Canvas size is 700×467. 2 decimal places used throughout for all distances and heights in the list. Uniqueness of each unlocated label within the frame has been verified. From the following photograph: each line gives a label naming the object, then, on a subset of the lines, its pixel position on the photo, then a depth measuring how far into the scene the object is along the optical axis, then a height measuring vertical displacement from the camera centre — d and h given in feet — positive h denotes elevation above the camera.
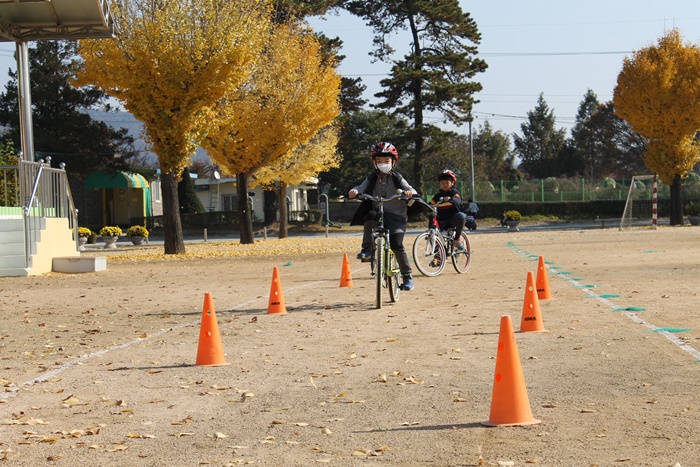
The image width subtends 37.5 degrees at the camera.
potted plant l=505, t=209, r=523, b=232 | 191.72 -2.39
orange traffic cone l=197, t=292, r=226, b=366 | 29.99 -3.66
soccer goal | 212.02 -0.12
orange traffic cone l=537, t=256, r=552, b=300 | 45.75 -3.59
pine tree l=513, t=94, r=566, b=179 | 379.96 +25.04
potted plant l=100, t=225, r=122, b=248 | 150.00 -2.44
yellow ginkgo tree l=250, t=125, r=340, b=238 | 168.14 +8.03
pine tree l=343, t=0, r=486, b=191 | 206.39 +29.75
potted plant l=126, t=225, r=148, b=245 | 156.04 -2.38
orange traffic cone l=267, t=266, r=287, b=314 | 43.88 -3.66
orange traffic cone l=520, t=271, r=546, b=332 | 34.81 -3.73
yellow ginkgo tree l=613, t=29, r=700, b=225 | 172.86 +16.97
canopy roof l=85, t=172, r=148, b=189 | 212.43 +8.14
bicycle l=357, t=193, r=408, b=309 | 44.11 -2.08
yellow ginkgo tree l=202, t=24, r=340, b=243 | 130.82 +13.34
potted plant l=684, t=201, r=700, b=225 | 185.47 -1.78
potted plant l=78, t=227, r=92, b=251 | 151.39 -2.20
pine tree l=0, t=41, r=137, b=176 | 207.10 +20.60
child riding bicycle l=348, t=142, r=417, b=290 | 46.19 +0.38
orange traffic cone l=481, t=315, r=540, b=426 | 20.24 -3.69
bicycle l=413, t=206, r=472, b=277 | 61.21 -2.57
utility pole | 232.22 +2.99
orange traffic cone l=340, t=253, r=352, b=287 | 57.62 -3.70
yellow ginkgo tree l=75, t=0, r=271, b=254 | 95.25 +14.49
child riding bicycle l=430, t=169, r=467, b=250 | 63.52 +0.10
